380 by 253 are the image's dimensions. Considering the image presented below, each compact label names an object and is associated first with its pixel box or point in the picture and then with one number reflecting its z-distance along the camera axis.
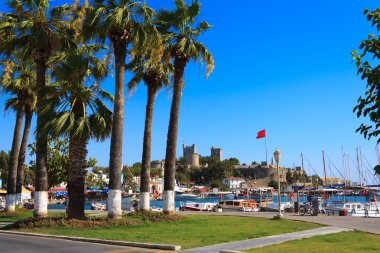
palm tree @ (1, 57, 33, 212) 35.78
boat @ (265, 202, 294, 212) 50.47
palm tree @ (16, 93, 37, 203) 39.09
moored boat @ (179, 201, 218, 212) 53.62
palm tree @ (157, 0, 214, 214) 28.53
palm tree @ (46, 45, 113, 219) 24.59
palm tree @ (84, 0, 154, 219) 24.50
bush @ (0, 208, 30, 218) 34.96
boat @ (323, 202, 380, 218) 40.47
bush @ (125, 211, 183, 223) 25.98
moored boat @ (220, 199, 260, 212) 51.80
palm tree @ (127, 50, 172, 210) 31.42
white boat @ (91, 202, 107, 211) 60.76
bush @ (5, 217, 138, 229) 22.72
